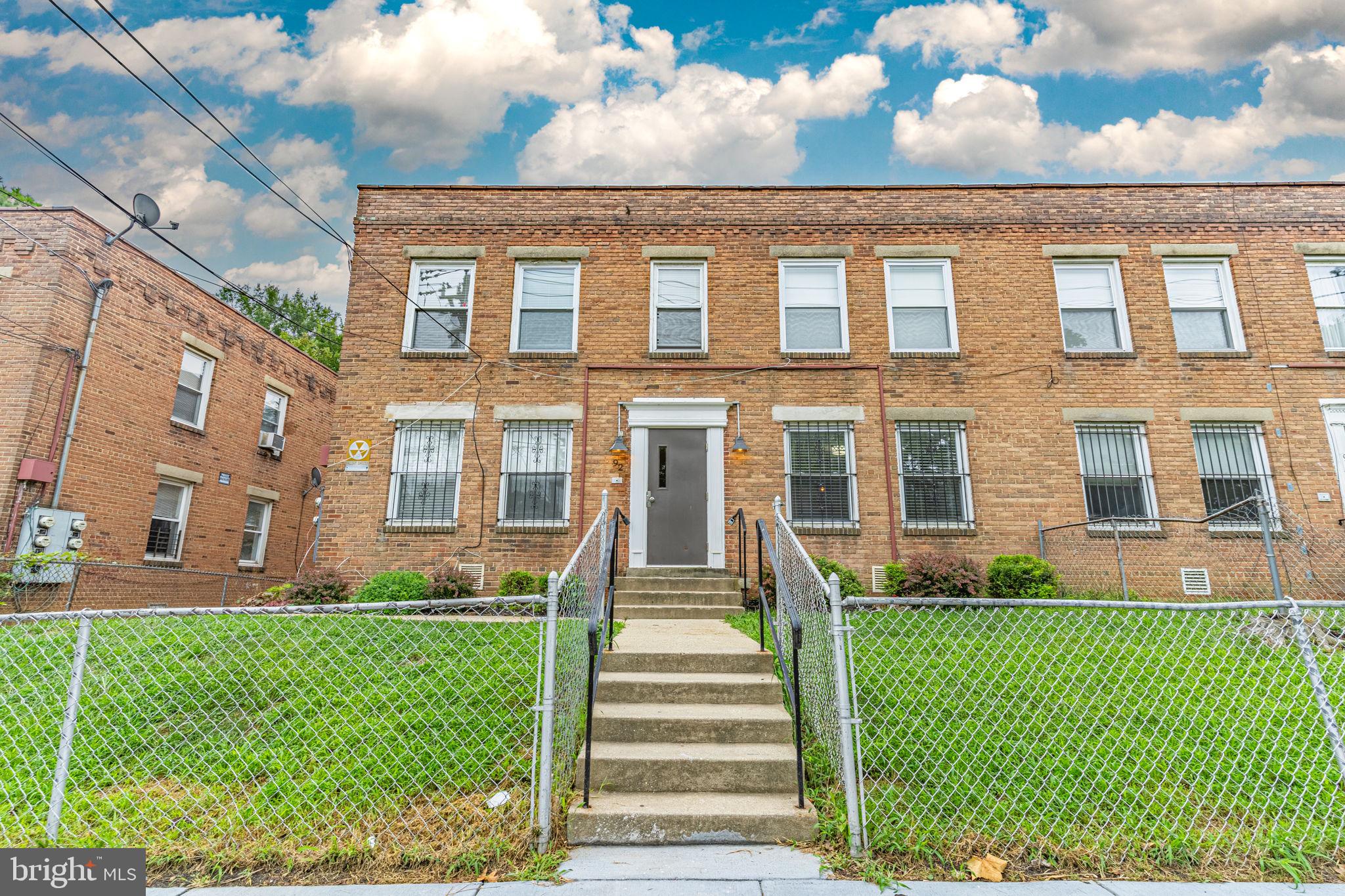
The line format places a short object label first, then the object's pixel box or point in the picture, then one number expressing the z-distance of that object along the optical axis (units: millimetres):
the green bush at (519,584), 9453
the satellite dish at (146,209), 9906
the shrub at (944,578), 9305
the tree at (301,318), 32250
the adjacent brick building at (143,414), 10586
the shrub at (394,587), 8883
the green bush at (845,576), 9203
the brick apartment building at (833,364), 10281
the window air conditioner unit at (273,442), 15250
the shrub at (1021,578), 9172
